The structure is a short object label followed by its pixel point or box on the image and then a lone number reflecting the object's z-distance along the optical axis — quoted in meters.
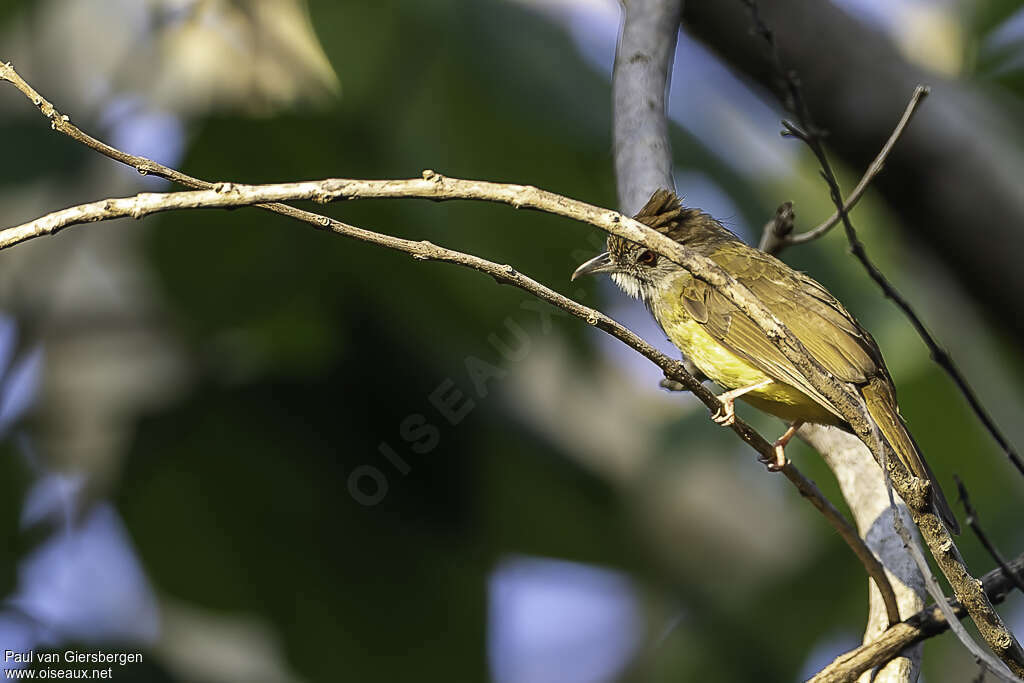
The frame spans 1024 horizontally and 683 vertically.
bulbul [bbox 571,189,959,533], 7.01
